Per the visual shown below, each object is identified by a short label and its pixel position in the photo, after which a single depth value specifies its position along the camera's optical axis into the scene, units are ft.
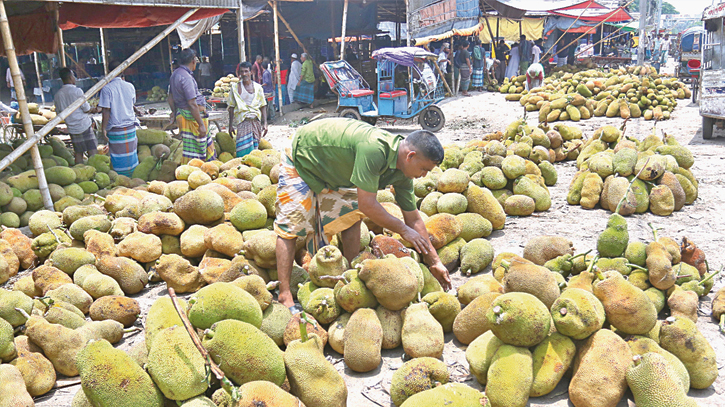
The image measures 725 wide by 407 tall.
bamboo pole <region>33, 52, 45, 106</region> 58.06
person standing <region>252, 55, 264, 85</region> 54.39
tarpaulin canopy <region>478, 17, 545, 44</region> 70.54
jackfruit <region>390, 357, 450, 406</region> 8.73
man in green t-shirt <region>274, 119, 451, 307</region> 11.16
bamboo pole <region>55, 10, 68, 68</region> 32.10
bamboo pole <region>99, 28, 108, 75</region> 52.88
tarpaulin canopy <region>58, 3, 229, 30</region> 27.48
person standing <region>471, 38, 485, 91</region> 63.82
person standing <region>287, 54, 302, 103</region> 57.36
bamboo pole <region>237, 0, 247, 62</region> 29.63
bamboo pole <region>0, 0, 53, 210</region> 19.04
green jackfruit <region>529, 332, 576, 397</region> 8.90
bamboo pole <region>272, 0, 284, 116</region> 48.88
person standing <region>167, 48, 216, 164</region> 24.14
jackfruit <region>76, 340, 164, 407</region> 7.22
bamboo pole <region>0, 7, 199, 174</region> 18.71
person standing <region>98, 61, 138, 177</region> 25.11
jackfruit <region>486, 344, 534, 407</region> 8.54
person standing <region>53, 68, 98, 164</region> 25.22
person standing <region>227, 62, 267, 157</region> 27.50
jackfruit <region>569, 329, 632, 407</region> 8.50
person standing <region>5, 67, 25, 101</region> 57.01
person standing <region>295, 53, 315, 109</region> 56.90
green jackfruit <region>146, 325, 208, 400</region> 7.32
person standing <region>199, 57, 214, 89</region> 65.26
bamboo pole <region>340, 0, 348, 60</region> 49.25
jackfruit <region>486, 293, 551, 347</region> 8.71
